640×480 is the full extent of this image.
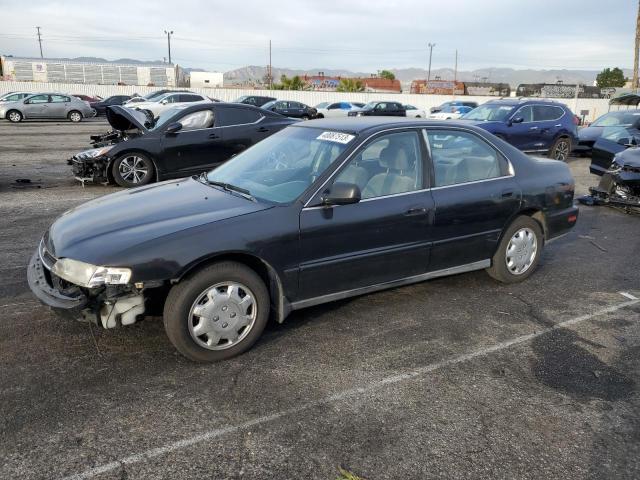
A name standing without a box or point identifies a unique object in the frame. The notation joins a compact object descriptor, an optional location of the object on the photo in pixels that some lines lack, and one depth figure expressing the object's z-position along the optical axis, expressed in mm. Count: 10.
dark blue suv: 13055
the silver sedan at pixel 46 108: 25375
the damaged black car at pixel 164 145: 9250
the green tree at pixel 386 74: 97000
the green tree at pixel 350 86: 57431
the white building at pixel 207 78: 77081
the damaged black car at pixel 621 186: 8023
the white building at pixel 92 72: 61234
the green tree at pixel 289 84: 57531
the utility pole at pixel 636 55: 34125
